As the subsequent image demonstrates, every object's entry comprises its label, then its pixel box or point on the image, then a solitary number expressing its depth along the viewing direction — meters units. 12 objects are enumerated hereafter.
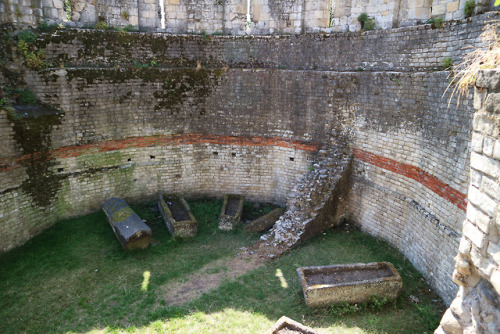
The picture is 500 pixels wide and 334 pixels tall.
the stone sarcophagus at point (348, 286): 6.09
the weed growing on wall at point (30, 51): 8.06
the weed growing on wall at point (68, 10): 9.13
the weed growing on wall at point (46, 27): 8.45
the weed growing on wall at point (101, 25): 9.21
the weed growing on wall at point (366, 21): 8.35
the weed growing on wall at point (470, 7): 6.15
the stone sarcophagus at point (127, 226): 8.05
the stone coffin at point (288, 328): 5.26
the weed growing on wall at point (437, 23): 6.63
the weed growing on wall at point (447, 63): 6.41
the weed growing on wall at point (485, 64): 3.21
